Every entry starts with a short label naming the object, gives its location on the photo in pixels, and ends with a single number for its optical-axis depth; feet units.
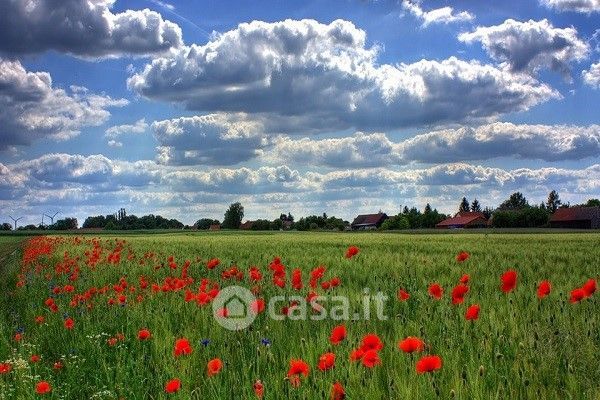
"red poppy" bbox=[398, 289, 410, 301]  14.77
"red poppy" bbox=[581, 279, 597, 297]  12.32
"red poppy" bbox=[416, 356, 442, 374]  8.27
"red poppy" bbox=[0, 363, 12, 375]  13.93
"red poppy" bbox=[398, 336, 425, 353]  8.91
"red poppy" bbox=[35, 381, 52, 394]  11.35
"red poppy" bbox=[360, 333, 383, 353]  9.18
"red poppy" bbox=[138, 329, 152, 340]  14.67
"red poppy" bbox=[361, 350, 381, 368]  8.81
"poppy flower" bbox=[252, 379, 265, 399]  9.50
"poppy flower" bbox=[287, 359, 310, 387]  8.86
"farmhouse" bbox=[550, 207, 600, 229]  291.17
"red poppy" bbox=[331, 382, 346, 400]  8.62
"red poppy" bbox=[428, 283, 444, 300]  14.03
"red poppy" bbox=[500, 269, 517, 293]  12.82
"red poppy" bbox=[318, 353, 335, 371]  9.21
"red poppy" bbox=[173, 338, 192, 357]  11.72
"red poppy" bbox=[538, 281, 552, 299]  13.17
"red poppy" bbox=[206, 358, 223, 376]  10.25
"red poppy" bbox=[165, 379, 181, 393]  9.79
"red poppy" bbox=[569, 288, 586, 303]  12.57
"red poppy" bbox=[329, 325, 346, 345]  10.06
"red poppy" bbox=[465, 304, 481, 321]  11.44
